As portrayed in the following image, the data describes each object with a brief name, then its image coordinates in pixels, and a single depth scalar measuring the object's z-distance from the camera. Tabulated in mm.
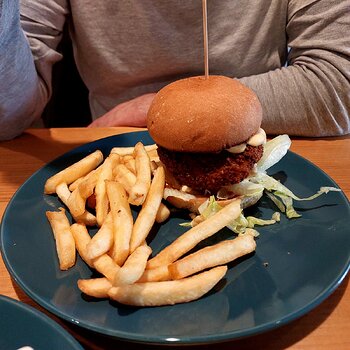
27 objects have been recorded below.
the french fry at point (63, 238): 332
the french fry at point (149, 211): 334
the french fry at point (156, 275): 301
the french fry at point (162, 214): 382
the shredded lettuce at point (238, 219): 372
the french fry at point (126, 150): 462
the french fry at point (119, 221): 319
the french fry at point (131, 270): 278
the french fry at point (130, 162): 428
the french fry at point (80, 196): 368
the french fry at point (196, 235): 320
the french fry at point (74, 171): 421
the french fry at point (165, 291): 285
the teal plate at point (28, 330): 242
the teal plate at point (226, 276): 274
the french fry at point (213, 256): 300
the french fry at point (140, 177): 367
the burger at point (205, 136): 371
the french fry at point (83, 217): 374
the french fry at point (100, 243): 310
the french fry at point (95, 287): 290
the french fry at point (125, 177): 397
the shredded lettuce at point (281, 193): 394
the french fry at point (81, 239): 330
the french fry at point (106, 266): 301
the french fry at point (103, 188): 372
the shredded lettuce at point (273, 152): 433
